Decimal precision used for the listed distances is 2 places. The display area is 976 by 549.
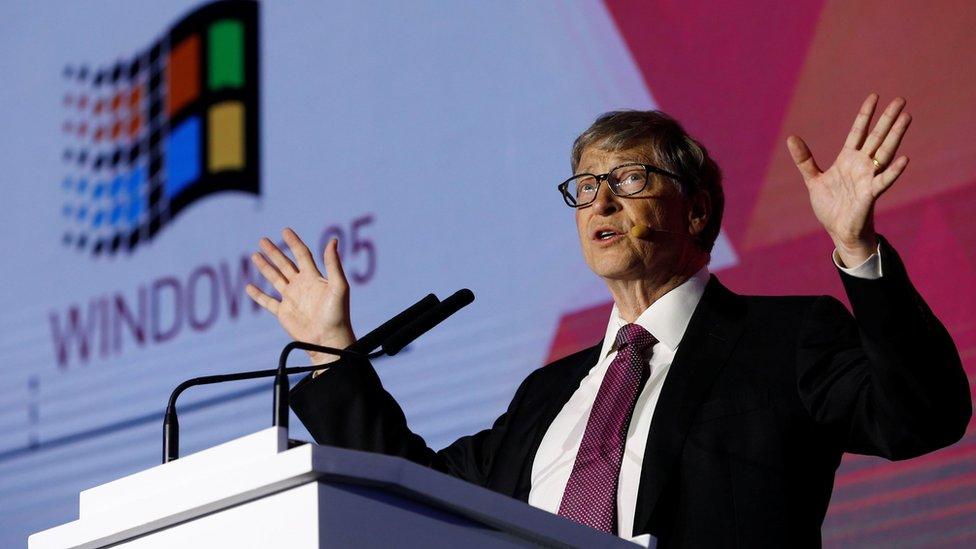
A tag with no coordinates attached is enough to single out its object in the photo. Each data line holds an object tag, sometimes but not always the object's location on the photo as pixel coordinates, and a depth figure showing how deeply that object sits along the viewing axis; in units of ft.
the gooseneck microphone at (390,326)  24.12
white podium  22.34
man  23.80
